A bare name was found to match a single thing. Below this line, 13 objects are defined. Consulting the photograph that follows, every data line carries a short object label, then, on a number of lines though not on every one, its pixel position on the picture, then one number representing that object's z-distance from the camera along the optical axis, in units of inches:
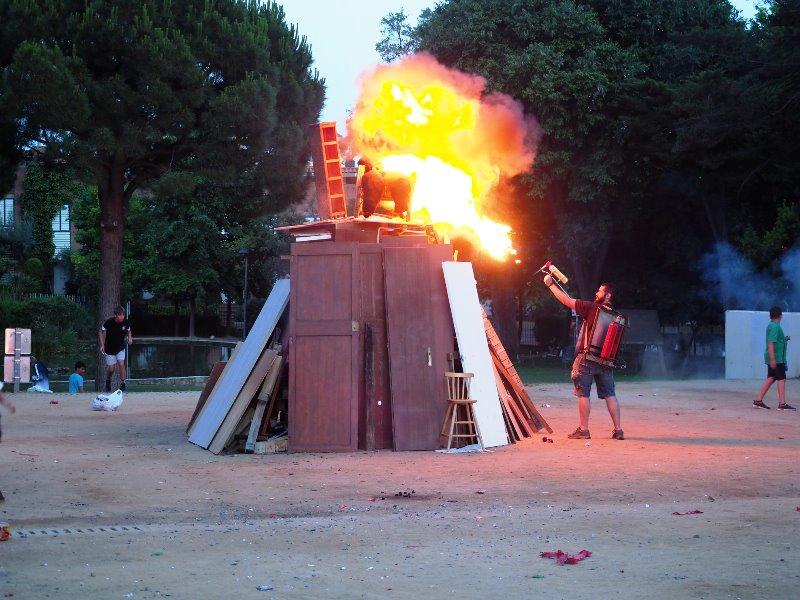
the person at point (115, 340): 778.2
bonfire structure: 495.8
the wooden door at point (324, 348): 494.3
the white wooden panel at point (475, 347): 505.7
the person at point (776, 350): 687.1
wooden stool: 491.8
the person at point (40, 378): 872.9
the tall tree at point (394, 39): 1434.5
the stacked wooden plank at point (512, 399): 532.4
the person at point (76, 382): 852.6
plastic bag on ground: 681.6
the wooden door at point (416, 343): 497.4
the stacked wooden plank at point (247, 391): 502.0
